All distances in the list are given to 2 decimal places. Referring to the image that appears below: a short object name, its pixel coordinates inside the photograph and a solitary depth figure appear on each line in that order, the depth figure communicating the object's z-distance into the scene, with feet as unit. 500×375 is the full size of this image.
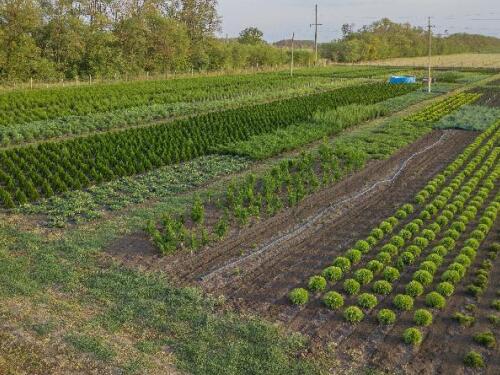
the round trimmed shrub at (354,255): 39.11
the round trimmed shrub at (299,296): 33.30
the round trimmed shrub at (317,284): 34.96
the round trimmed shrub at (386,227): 44.83
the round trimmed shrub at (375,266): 37.55
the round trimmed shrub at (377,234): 43.32
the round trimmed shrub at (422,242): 41.65
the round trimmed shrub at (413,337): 29.35
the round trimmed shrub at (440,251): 40.11
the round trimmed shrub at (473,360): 27.61
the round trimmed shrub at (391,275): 36.58
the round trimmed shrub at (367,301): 33.04
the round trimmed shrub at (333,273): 36.42
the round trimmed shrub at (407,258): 39.02
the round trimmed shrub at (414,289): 34.53
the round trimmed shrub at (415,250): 40.32
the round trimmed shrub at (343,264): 37.86
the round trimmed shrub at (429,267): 37.29
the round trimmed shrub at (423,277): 35.78
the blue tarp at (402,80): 173.59
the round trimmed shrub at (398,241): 41.68
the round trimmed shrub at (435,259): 38.58
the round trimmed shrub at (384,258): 39.04
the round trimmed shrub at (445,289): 34.53
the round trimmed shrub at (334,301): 32.94
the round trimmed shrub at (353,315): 31.50
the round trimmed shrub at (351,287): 34.65
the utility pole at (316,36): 257.55
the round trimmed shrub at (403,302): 32.99
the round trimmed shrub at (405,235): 43.24
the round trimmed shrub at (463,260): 38.45
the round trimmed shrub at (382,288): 34.86
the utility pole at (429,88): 148.05
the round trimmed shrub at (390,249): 40.37
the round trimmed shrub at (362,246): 40.68
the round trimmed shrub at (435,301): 33.14
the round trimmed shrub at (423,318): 31.24
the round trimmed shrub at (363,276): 36.04
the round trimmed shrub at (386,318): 31.42
